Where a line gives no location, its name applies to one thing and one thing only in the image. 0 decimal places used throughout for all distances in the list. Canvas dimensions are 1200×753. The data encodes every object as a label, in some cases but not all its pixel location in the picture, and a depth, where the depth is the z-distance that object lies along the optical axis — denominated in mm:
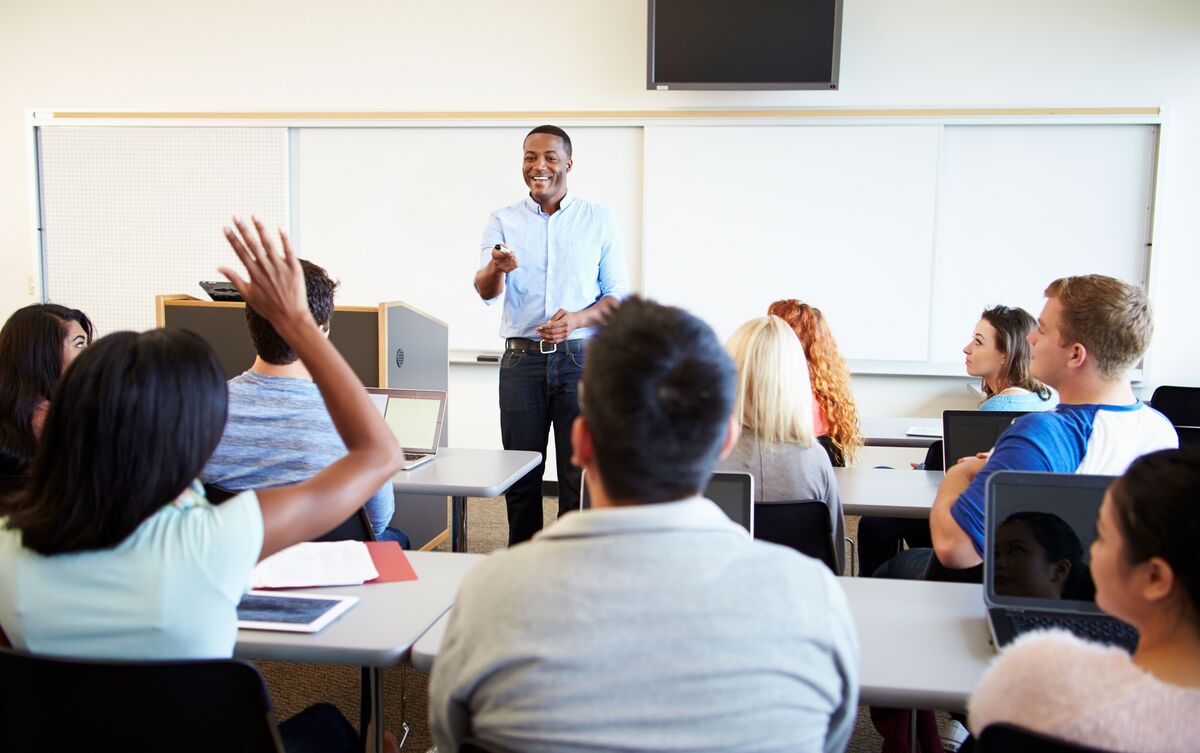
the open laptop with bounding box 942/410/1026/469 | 2594
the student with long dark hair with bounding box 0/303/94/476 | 2098
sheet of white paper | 1640
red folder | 1689
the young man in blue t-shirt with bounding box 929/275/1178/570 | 1707
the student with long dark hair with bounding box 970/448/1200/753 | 861
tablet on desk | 1421
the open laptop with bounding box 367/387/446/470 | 2873
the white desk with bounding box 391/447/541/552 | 2492
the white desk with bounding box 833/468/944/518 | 2361
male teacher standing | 3344
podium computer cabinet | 3207
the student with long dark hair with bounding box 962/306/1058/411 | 2949
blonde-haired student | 2150
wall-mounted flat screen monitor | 4656
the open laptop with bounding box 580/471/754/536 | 1746
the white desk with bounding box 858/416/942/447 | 3334
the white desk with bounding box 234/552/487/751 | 1360
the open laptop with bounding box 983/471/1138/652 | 1386
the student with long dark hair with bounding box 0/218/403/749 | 1114
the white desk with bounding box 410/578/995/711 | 1229
